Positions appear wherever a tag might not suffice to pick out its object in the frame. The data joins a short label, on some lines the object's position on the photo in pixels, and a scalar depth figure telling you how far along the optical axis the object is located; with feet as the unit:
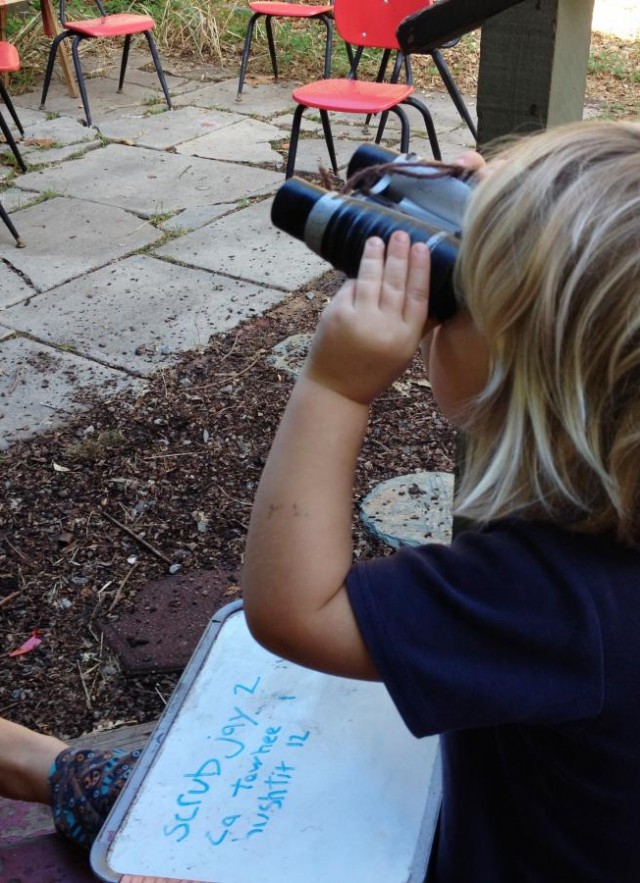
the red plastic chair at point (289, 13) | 19.22
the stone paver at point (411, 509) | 8.38
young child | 2.93
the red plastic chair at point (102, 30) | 18.83
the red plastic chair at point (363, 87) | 14.65
